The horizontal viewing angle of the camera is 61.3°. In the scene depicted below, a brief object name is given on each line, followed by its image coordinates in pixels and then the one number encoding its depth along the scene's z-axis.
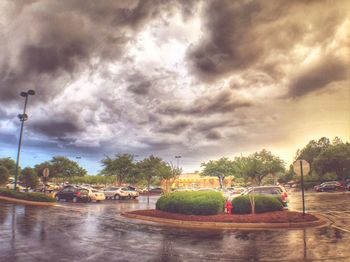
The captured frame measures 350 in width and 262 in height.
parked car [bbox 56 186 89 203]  29.30
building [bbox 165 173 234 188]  102.12
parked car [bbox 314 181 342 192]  50.91
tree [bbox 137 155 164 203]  62.03
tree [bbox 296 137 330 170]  98.19
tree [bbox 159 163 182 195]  23.06
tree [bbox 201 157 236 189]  71.94
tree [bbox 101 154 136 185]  61.28
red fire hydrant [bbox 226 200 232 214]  16.27
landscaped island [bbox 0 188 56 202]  24.99
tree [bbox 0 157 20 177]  61.86
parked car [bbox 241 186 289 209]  19.55
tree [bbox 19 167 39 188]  44.75
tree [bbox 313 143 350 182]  63.86
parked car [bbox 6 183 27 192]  45.92
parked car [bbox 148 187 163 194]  60.19
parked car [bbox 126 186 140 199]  39.76
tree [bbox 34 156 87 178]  72.38
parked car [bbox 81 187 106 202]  30.06
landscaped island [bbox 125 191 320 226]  14.12
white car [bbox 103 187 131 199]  38.64
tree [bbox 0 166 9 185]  36.62
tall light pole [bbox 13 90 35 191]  28.66
